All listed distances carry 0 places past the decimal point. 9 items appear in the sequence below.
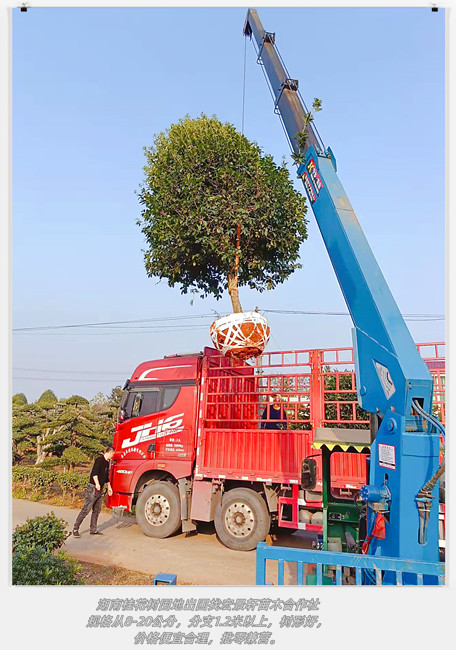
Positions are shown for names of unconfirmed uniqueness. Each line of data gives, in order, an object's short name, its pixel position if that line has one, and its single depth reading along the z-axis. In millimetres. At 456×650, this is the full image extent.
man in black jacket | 7020
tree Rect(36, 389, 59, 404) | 20020
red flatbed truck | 5887
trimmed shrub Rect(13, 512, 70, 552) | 4738
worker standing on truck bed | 6102
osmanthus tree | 6602
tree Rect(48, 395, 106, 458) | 12680
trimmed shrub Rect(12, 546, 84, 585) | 3586
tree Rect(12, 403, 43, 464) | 13117
